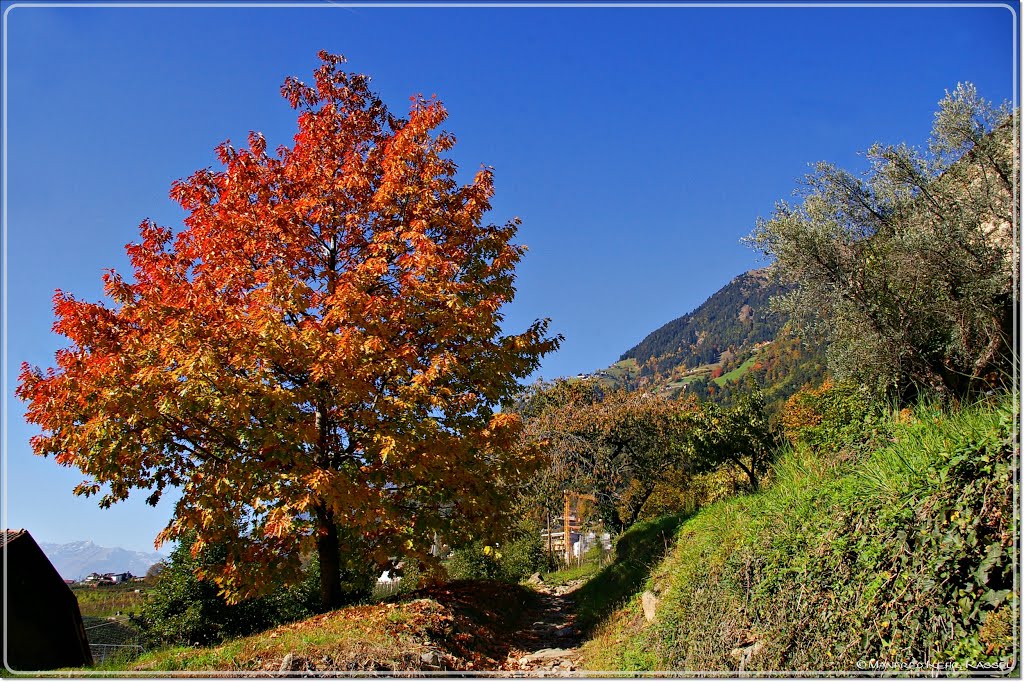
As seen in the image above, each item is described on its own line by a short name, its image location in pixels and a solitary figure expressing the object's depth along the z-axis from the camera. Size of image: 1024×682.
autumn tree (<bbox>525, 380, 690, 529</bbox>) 26.94
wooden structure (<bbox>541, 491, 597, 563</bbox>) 27.61
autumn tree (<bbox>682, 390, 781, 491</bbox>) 19.17
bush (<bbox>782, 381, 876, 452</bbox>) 8.37
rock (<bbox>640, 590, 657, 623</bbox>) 9.87
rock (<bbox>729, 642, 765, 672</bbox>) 6.32
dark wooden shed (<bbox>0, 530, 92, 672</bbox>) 12.66
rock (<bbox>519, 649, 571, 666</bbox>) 10.54
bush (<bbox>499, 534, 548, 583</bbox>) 25.78
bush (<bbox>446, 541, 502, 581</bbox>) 23.44
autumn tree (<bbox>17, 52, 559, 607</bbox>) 9.26
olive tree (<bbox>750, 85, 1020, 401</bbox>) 12.30
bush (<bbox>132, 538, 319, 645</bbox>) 13.83
